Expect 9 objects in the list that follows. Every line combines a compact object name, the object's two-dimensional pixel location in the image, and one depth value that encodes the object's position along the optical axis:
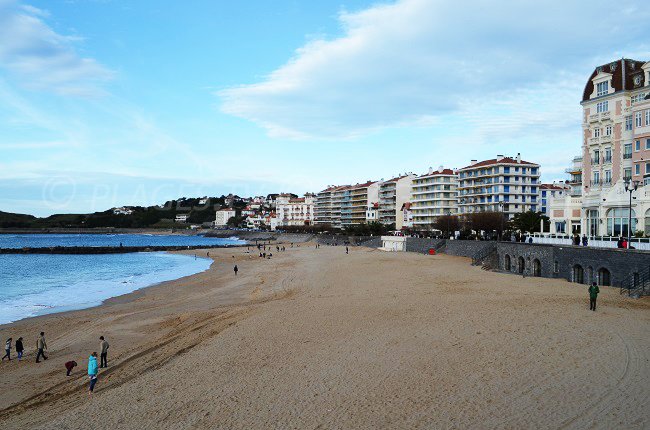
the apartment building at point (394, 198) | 111.24
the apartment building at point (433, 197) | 94.38
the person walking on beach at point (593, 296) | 18.52
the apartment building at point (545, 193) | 82.25
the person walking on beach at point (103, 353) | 15.36
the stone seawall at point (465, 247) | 46.06
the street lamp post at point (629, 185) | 24.59
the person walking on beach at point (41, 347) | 17.05
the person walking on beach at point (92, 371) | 13.16
